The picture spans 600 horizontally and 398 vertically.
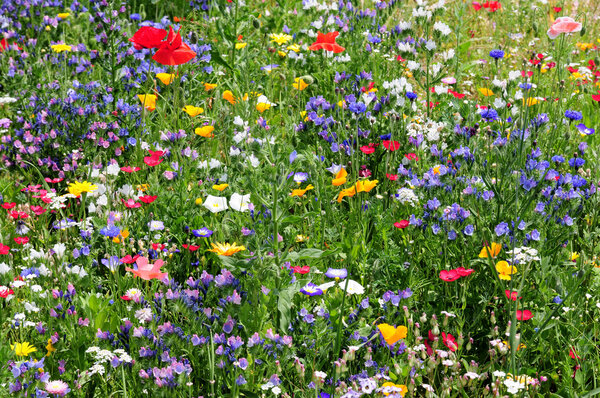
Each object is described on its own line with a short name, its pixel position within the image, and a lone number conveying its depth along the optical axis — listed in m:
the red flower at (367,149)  6.02
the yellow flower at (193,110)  6.45
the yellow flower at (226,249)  4.30
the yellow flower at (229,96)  6.84
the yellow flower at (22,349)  4.00
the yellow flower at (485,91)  7.23
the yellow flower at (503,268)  4.48
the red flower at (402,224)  5.09
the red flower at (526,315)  4.32
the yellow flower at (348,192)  5.27
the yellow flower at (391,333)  3.93
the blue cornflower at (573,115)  6.36
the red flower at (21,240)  5.18
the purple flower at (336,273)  4.63
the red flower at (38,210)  5.47
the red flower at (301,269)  4.46
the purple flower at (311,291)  4.31
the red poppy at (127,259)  4.75
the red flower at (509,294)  4.04
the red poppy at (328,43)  6.31
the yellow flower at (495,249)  4.50
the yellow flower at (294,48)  7.93
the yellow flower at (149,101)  6.91
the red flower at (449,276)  4.37
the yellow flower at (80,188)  5.29
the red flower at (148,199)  5.25
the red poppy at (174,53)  5.61
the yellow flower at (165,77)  6.84
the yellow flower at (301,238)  5.37
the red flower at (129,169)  5.98
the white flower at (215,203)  5.14
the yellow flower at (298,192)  5.32
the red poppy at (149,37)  5.57
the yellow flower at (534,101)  6.72
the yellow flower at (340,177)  5.37
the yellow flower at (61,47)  7.92
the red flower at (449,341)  4.10
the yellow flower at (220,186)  5.18
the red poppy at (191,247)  5.03
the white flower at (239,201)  4.98
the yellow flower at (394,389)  3.41
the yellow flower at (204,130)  6.13
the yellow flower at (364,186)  5.23
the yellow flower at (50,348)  4.18
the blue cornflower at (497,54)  6.58
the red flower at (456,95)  7.27
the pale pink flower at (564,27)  5.39
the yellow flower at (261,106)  6.59
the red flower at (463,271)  4.35
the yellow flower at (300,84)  7.02
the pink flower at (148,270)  3.99
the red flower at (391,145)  5.78
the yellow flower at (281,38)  8.27
